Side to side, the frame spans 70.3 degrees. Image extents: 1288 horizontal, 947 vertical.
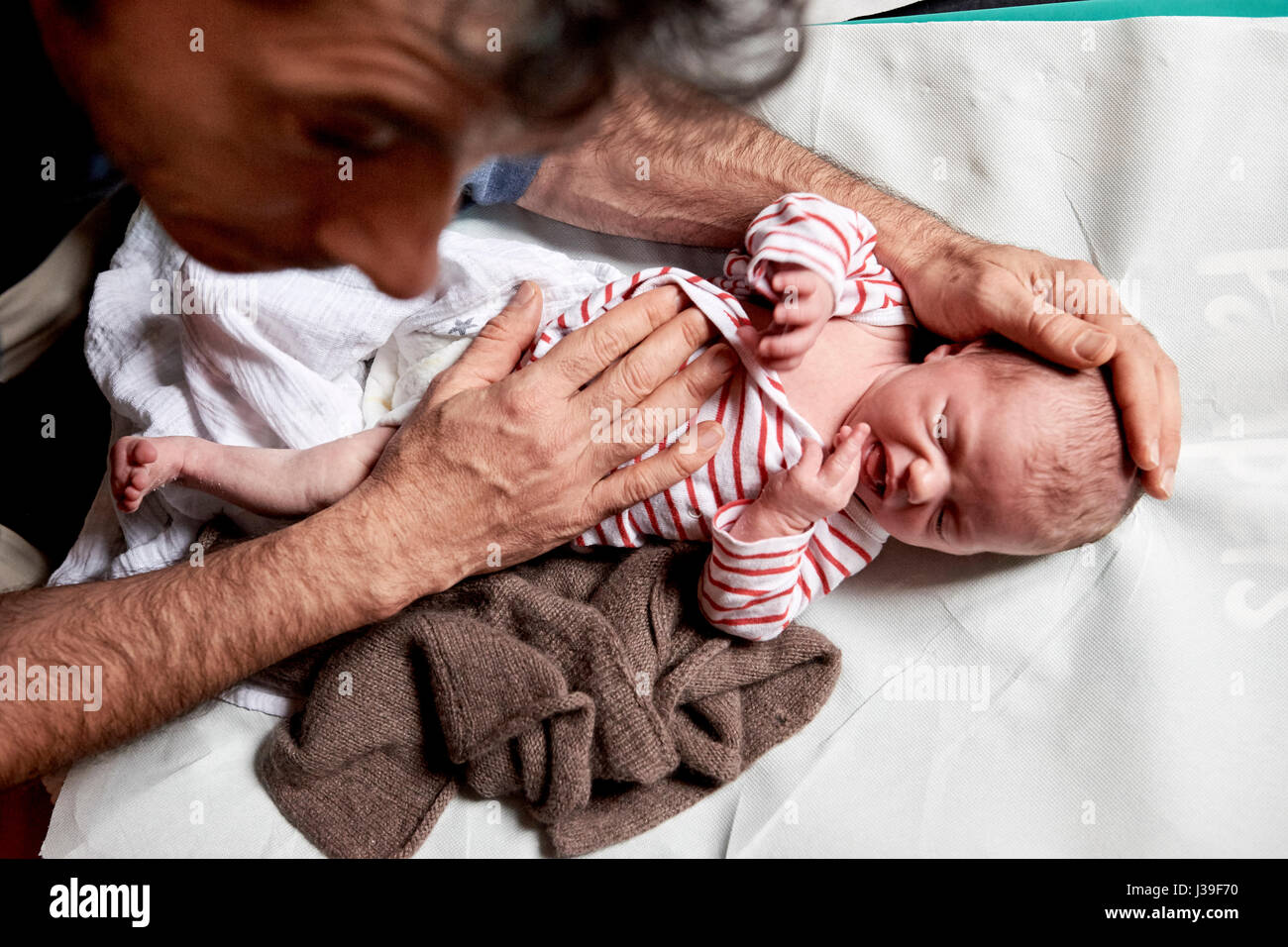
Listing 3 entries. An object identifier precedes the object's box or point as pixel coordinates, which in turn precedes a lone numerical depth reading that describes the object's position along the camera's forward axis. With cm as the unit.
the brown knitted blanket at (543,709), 95
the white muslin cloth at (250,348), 102
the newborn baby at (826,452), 90
